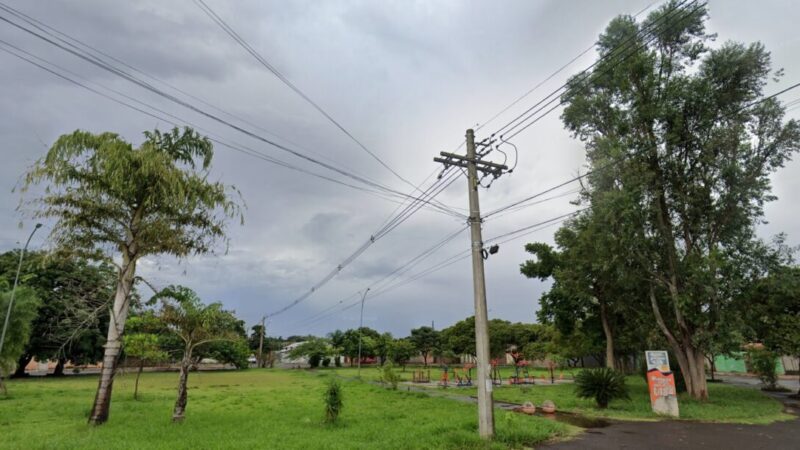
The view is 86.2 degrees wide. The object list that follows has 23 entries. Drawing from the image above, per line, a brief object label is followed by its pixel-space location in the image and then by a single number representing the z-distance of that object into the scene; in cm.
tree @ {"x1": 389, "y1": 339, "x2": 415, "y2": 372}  6046
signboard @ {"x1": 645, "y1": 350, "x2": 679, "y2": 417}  1585
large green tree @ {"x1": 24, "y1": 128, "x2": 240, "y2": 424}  1373
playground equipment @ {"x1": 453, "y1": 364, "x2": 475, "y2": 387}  3281
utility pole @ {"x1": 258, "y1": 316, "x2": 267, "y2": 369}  6994
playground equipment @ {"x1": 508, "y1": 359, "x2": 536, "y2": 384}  3451
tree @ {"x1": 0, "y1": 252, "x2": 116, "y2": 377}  3950
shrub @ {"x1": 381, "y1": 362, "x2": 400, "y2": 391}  2841
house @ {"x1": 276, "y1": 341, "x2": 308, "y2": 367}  9444
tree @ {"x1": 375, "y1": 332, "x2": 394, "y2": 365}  6861
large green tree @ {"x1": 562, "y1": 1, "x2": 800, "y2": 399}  1911
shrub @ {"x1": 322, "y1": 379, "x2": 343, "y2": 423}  1355
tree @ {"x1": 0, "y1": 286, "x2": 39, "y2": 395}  2384
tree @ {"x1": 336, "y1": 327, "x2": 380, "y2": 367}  6881
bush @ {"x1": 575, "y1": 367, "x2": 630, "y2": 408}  1734
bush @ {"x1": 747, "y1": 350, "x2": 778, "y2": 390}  2819
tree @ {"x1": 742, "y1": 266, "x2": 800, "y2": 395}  1931
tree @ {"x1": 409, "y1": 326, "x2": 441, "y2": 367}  7850
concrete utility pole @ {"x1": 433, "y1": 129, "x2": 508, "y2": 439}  1112
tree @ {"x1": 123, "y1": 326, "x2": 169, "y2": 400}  1958
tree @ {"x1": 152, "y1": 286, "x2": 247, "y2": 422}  1476
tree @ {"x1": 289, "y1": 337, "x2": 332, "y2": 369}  6819
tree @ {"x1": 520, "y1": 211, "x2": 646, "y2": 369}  1991
